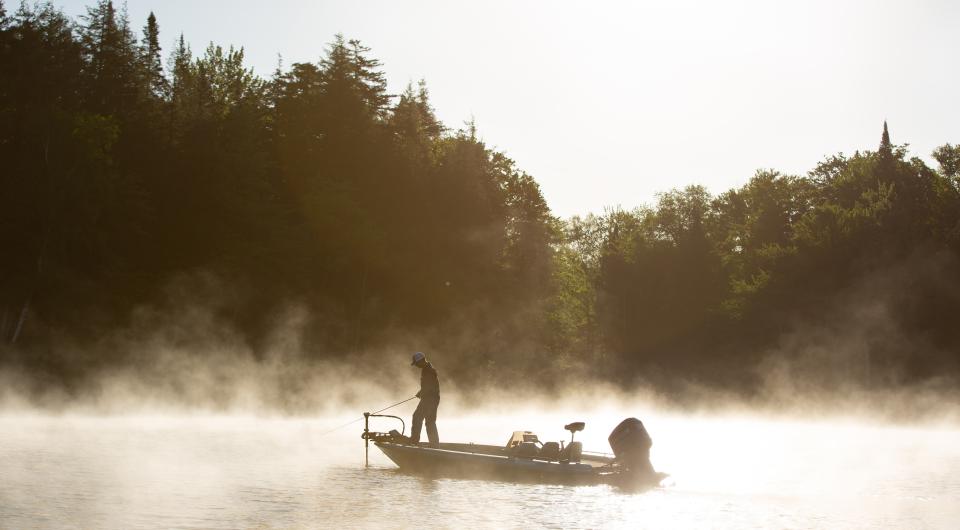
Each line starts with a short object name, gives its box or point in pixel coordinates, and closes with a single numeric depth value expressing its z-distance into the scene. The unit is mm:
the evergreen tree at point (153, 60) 77931
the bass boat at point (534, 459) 24984
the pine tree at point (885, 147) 78625
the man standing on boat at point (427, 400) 28906
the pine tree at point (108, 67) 63531
